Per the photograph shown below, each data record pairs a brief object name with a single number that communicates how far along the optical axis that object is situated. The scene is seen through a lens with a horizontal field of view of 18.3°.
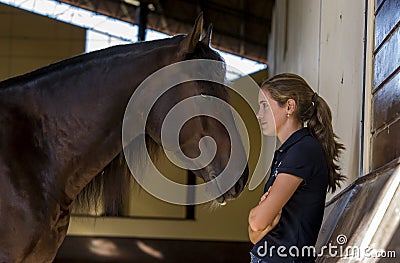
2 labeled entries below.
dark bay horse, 4.47
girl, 3.86
